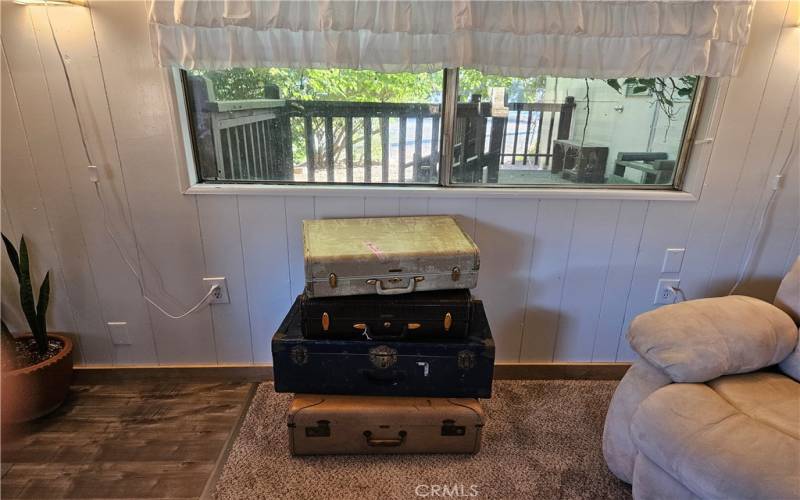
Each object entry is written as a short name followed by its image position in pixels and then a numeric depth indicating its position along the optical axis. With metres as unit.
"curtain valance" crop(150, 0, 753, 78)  1.28
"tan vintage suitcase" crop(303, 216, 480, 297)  1.28
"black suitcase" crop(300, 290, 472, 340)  1.32
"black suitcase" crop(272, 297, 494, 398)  1.35
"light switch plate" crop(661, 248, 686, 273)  1.71
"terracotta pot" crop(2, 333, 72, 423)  1.47
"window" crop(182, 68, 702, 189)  1.51
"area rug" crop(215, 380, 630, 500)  1.34
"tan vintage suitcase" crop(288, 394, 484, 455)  1.38
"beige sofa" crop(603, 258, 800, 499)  0.96
